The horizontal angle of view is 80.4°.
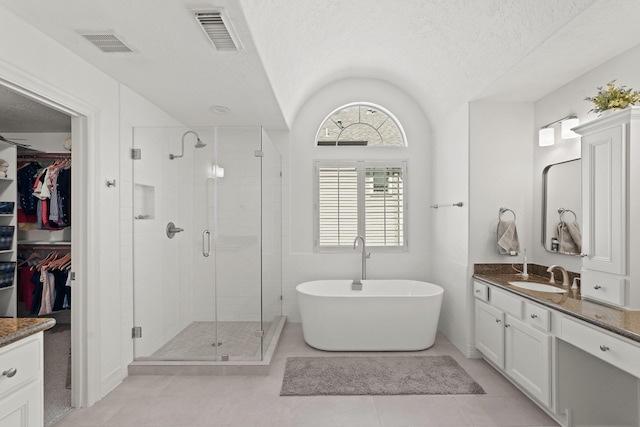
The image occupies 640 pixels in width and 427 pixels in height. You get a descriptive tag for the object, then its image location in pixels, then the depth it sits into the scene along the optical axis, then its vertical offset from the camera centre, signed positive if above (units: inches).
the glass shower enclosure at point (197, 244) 130.4 -10.8
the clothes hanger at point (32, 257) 169.9 -19.8
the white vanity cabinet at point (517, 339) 97.7 -37.4
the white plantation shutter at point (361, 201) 189.5 +6.1
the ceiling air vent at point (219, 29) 78.8 +41.3
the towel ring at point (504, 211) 142.7 +0.3
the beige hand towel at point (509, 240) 138.6 -10.0
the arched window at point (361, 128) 191.2 +43.1
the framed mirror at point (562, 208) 121.0 +1.6
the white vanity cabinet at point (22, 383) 53.8 -25.5
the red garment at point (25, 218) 164.6 -1.8
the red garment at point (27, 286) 162.2 -31.0
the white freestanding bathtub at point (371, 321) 144.9 -41.7
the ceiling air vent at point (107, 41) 87.0 +41.2
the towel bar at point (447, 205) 149.8 +3.3
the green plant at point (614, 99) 90.5 +27.8
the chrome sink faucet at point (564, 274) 119.0 -19.5
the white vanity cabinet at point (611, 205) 86.5 +1.8
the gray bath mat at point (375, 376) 114.7 -53.7
